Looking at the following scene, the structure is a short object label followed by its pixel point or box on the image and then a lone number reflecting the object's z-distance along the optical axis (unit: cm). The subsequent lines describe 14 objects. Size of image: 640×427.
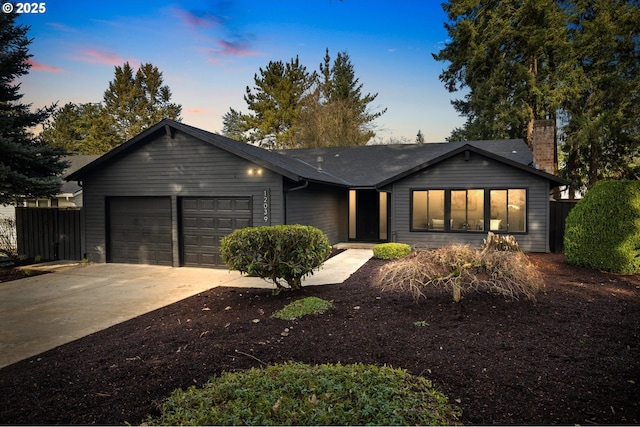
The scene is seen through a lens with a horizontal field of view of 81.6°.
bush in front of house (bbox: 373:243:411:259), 1080
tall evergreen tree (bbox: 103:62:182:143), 3516
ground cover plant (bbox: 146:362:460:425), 248
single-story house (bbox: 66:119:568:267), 995
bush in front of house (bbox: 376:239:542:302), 521
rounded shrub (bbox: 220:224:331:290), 630
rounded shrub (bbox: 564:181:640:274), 830
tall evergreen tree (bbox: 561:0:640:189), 2000
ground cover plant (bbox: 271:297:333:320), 540
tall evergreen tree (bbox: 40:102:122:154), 3506
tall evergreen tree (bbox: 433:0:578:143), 2061
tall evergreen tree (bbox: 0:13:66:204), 1000
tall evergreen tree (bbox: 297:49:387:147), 3075
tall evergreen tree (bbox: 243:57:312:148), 3353
